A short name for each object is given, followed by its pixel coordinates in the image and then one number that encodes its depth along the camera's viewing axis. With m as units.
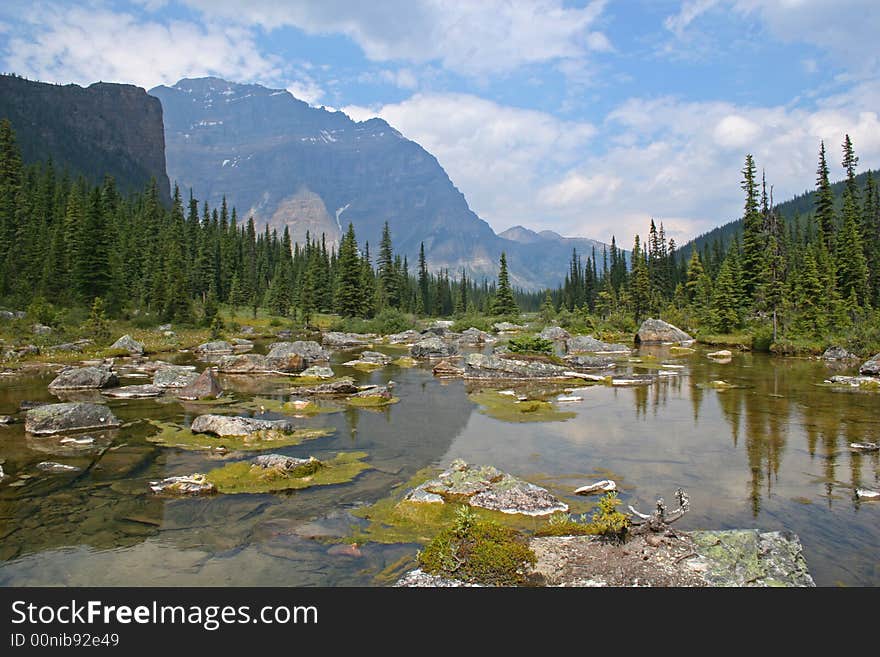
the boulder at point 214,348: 49.19
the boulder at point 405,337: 67.62
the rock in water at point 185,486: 13.20
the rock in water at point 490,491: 12.08
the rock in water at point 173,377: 28.77
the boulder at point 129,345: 44.62
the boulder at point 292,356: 37.38
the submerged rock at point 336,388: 28.27
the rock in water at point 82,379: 28.06
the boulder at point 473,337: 68.91
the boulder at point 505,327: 93.01
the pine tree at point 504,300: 107.12
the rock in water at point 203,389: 26.27
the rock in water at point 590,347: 52.00
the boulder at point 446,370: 36.59
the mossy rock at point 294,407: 23.71
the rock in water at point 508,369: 34.50
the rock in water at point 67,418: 18.77
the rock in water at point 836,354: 41.19
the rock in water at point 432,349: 47.91
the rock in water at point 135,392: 26.55
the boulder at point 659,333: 64.25
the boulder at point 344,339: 62.50
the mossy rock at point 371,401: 25.35
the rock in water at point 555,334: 64.56
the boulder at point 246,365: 36.25
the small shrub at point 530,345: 40.40
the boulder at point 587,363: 39.12
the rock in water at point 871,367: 32.19
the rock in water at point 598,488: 13.34
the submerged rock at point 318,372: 32.69
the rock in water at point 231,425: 18.50
